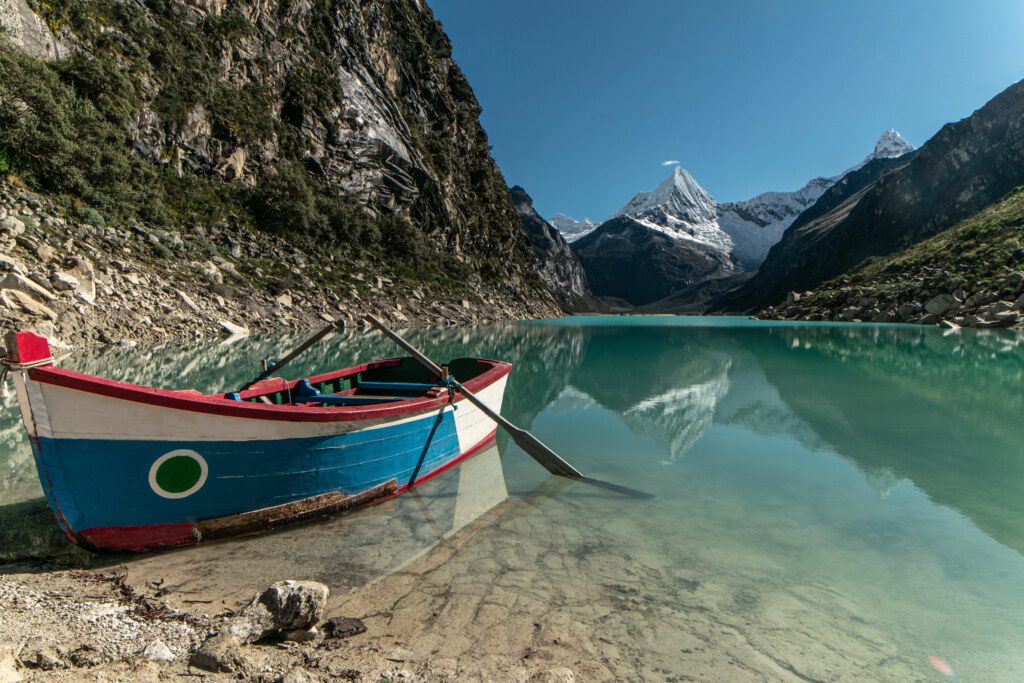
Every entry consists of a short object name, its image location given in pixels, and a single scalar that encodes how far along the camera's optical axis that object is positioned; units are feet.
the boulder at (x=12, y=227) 74.54
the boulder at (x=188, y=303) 97.86
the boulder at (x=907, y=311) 207.89
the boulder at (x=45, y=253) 74.38
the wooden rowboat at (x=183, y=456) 16.30
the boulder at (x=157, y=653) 11.85
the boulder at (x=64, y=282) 70.85
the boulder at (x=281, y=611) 13.02
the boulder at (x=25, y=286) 63.16
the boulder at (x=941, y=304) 188.65
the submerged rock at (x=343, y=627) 13.93
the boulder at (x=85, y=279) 75.20
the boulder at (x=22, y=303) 60.85
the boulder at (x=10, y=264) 66.33
